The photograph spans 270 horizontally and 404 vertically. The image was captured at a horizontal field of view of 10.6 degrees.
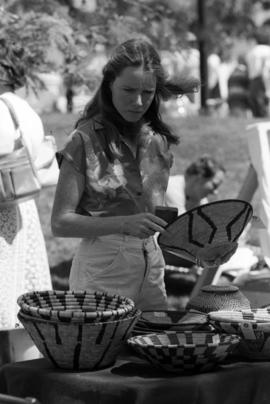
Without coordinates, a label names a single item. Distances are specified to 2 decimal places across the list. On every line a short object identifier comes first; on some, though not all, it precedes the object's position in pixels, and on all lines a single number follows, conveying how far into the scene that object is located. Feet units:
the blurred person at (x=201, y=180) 31.77
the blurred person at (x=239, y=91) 72.04
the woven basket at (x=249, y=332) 13.48
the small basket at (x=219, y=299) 14.77
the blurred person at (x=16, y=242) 20.40
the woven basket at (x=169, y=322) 14.29
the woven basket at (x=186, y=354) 12.62
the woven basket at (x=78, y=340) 12.85
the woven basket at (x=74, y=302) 13.53
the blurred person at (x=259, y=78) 68.16
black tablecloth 12.32
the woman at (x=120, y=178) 15.33
